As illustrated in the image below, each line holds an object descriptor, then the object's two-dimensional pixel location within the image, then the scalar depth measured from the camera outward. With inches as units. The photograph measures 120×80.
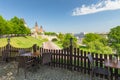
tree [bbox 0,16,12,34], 607.0
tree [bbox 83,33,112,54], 338.5
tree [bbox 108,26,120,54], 582.5
